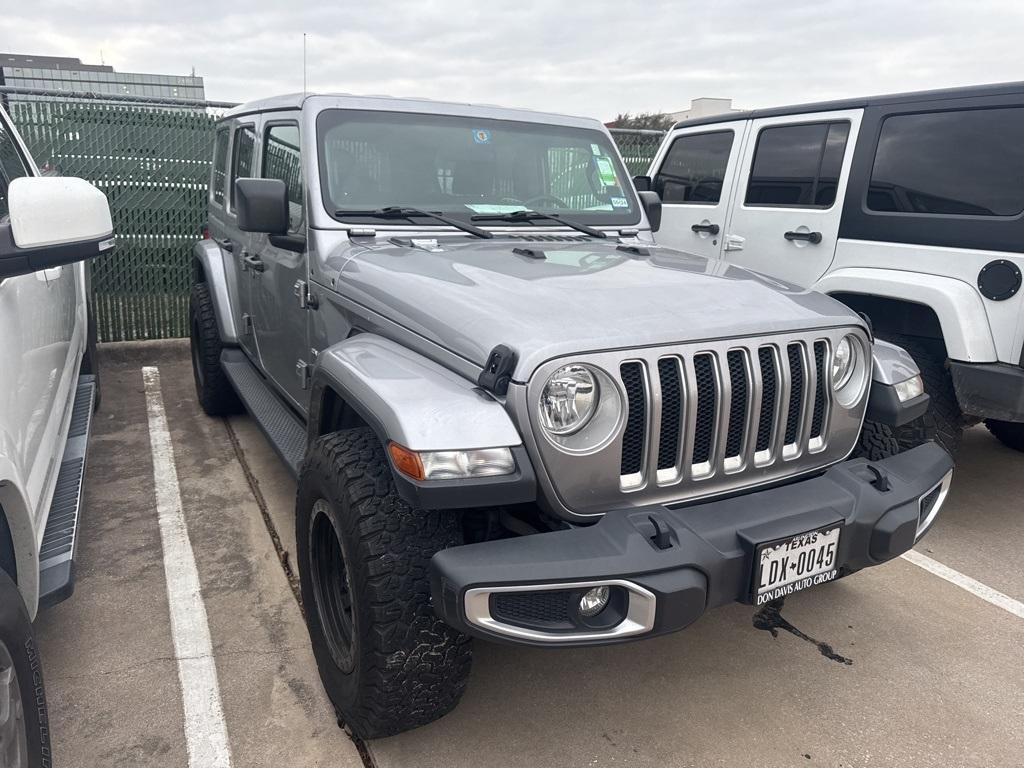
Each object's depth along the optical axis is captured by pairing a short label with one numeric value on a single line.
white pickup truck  1.72
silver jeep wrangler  1.86
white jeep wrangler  3.62
